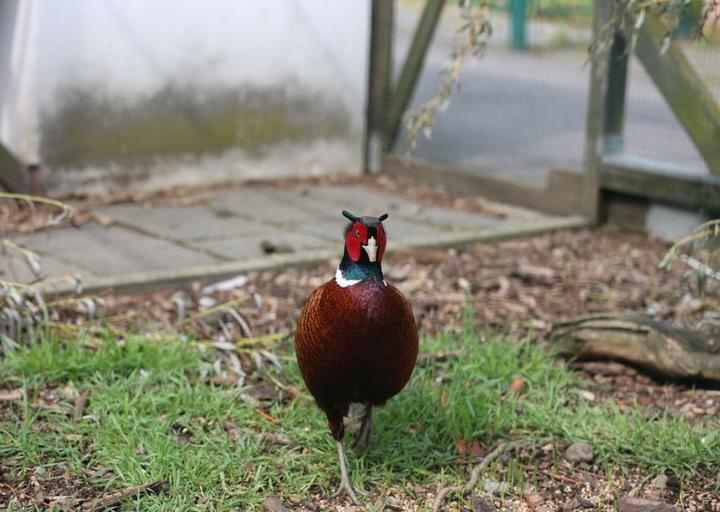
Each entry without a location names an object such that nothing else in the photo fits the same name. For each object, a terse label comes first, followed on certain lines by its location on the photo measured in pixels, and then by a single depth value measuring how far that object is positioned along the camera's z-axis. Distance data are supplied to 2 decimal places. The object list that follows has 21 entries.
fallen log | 3.66
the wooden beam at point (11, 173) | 5.61
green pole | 6.09
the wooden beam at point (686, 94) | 5.18
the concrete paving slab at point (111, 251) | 4.89
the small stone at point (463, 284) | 4.82
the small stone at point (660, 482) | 3.07
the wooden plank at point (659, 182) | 5.39
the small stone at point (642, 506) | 2.87
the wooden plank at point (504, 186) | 6.23
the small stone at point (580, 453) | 3.23
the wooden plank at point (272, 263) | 4.55
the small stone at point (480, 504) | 2.95
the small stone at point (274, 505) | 2.89
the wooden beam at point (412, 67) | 6.72
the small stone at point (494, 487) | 3.07
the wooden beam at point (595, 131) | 5.67
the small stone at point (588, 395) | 3.69
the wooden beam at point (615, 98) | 5.61
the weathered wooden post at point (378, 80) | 7.16
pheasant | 2.76
